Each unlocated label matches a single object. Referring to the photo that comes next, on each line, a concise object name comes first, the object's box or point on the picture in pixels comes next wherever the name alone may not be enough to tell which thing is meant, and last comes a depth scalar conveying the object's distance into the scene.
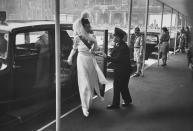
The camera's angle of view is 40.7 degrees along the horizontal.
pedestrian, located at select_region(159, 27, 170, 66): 10.18
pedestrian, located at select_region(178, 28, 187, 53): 14.83
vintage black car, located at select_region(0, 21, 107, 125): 4.07
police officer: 4.80
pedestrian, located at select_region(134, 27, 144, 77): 7.97
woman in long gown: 4.55
